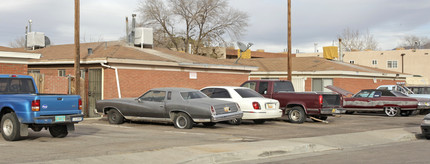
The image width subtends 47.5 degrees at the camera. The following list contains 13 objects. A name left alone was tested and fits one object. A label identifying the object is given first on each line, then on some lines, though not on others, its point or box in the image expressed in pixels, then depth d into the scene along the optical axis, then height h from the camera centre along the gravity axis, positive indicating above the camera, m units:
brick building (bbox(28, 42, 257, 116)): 23.80 +0.50
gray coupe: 16.27 -1.02
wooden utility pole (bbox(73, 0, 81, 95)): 20.41 +1.07
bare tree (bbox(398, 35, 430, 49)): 114.38 +8.33
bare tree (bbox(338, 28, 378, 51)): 99.38 +6.87
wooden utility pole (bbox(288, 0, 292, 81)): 27.07 +2.03
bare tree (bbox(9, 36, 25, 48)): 85.93 +6.65
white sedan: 18.30 -0.84
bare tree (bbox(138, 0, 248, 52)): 55.59 +6.72
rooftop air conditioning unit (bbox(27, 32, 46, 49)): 33.66 +2.74
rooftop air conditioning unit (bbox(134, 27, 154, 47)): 30.08 +2.60
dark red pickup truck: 19.59 -0.94
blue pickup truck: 12.17 -0.83
